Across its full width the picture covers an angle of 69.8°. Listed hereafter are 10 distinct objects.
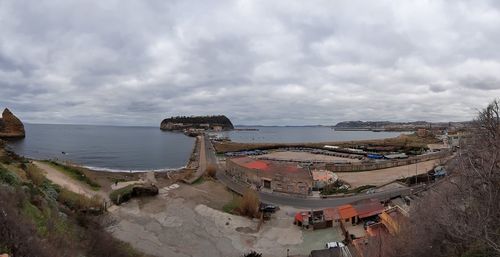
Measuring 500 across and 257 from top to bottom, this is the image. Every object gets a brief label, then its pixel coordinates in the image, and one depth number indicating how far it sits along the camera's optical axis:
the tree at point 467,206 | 11.36
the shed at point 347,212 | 31.97
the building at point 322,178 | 48.97
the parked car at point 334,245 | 24.52
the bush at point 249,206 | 34.91
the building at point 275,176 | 44.62
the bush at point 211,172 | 55.34
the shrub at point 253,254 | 24.41
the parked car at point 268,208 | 36.50
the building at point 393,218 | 24.52
